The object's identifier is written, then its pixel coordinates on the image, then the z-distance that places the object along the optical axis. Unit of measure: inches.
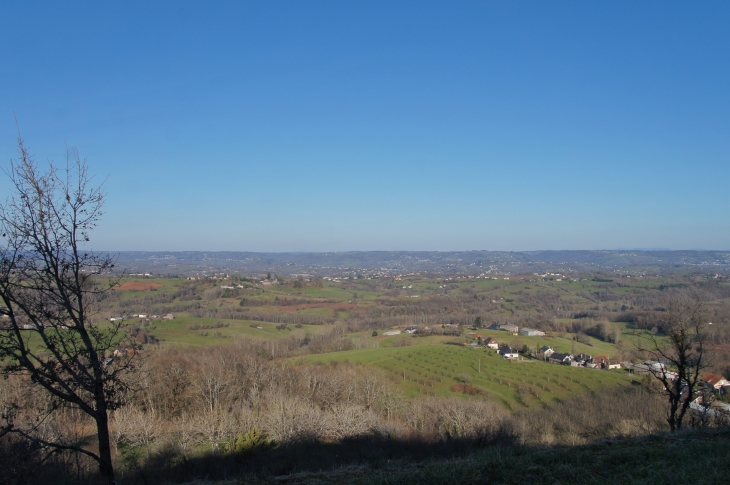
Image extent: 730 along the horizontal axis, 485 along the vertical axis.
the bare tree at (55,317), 249.1
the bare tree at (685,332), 456.8
